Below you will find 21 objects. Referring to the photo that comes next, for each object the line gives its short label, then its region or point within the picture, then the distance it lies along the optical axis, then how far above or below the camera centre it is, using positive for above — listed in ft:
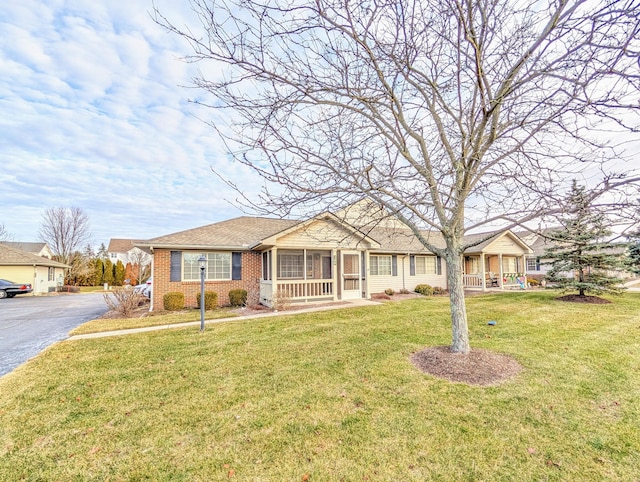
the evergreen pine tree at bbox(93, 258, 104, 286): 107.86 -2.77
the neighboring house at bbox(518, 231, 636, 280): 88.79 -2.07
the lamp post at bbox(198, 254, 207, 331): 28.69 -1.31
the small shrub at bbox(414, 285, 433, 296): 58.59 -5.78
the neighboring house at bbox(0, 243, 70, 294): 80.38 -0.15
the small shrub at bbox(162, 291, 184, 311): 41.22 -5.04
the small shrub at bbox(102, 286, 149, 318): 38.50 -4.73
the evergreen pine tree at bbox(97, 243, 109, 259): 147.08 +7.40
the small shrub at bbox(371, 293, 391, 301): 51.26 -6.30
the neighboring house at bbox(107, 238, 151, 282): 148.95 +10.44
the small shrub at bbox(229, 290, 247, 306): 44.75 -5.17
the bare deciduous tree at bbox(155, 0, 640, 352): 12.14 +8.14
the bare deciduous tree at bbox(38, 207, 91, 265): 116.26 +14.88
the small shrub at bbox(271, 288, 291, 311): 40.39 -5.19
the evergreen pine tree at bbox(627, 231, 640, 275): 47.75 +0.48
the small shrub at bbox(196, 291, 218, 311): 42.55 -5.18
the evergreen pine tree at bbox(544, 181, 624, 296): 42.60 -1.24
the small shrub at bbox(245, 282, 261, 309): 42.80 -5.16
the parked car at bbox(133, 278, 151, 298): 57.67 -4.77
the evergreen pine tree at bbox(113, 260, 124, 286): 110.42 -3.37
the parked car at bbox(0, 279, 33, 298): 72.13 -5.27
